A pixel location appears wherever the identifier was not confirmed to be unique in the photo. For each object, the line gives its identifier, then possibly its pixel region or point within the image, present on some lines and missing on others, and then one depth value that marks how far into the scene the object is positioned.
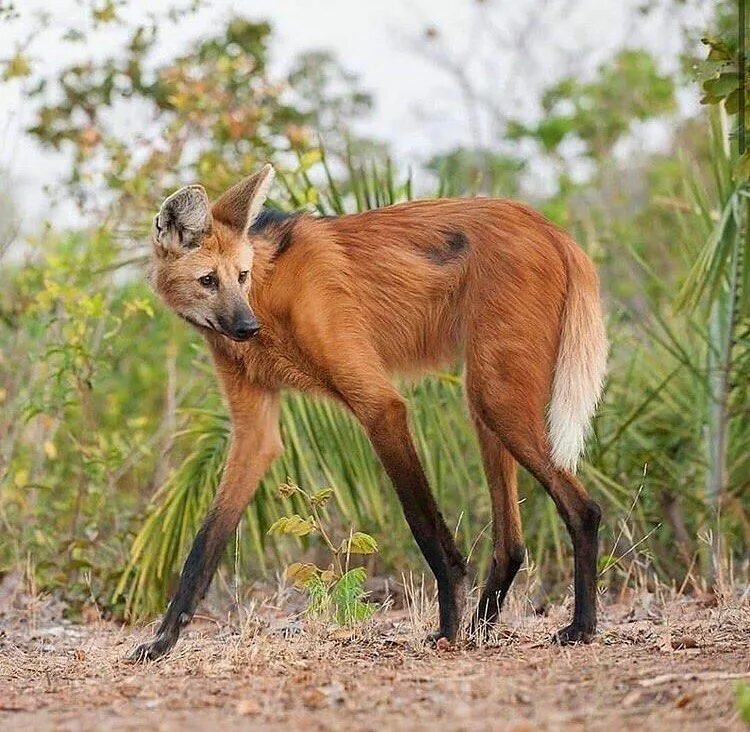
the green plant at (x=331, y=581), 6.96
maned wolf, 7.17
